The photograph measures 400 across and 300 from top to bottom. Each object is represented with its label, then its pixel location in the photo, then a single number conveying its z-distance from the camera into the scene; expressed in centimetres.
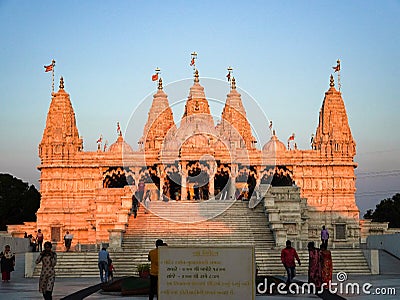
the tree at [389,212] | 8151
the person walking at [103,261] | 2706
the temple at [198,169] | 5988
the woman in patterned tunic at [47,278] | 1898
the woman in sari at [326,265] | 2208
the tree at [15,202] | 7550
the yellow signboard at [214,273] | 1562
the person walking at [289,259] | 2538
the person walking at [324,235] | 3761
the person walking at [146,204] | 4369
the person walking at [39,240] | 4551
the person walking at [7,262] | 2833
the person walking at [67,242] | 4406
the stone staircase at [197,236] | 3195
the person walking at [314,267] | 2239
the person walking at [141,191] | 4609
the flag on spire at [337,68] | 6788
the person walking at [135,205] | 4238
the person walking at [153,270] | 1919
